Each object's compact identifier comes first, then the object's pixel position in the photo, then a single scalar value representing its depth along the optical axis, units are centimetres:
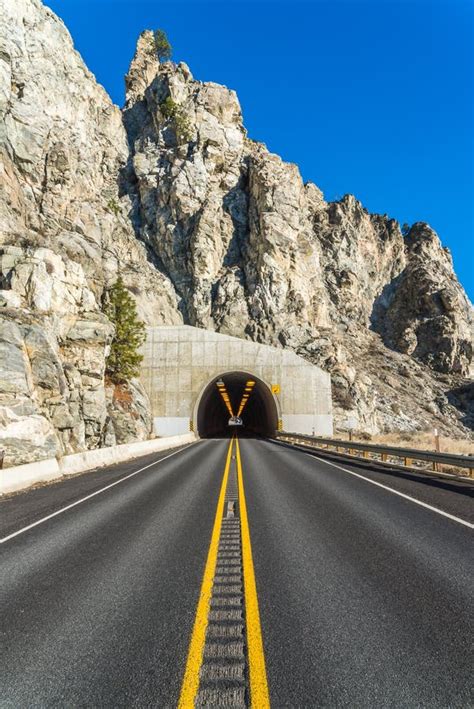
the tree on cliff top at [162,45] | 9169
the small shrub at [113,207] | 6481
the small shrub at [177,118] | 7025
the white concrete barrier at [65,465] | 1193
